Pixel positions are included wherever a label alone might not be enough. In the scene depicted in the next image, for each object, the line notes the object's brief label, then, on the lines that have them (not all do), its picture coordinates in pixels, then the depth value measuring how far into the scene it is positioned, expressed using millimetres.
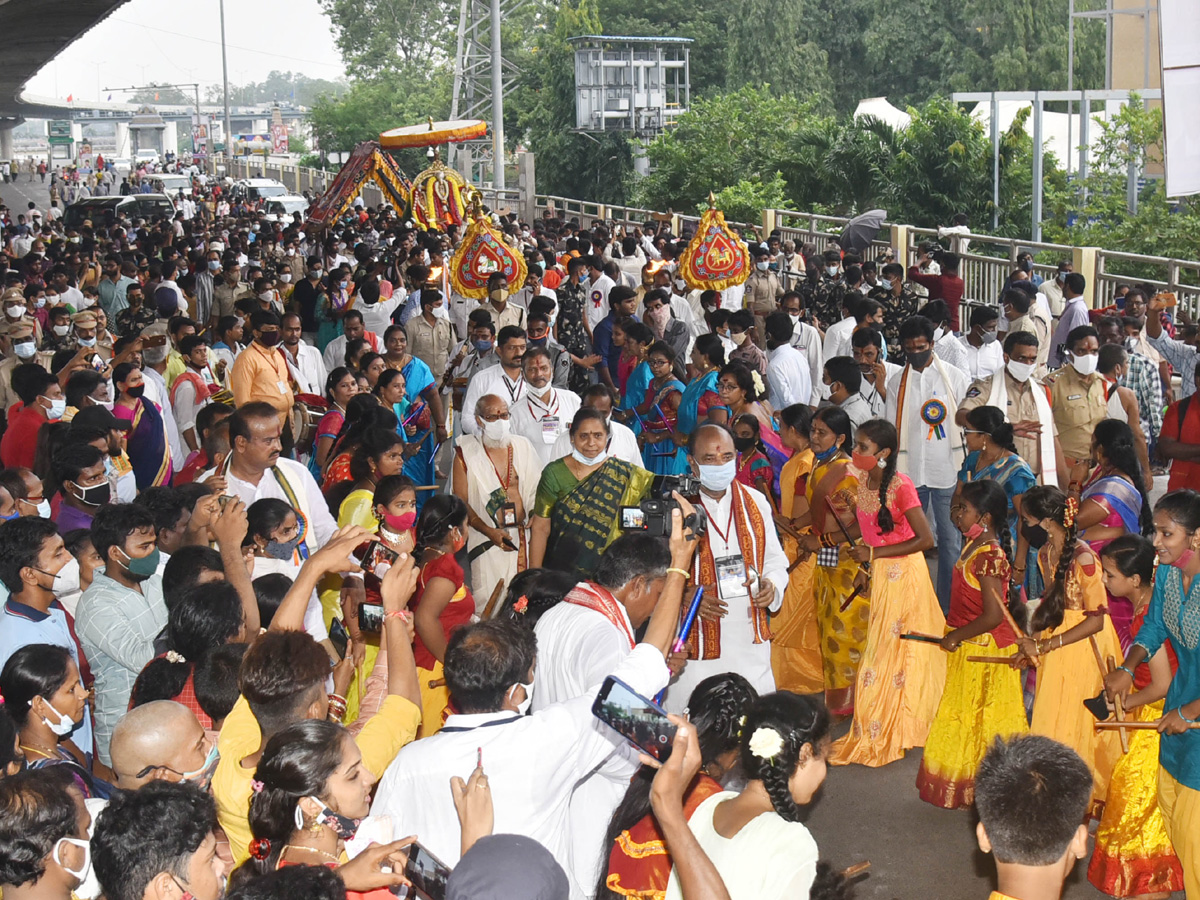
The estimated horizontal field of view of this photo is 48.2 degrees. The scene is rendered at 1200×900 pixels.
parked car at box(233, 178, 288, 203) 40962
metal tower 35562
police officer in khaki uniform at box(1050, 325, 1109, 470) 7996
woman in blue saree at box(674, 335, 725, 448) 7711
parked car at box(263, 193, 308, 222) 33484
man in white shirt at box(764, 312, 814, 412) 9297
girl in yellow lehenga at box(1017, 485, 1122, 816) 5309
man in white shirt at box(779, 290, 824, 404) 10398
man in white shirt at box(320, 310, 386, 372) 10352
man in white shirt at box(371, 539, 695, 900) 3395
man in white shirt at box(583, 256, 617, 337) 13352
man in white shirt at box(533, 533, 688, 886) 4016
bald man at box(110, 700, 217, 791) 3633
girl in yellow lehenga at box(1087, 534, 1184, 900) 4969
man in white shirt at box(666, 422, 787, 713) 5641
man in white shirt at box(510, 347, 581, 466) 7539
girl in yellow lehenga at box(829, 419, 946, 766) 6125
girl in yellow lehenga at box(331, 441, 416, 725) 5324
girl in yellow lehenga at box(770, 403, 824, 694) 6879
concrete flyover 15281
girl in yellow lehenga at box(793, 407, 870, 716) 6406
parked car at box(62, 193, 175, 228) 30875
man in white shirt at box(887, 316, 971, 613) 7863
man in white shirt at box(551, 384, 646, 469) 6707
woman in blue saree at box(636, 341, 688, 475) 8219
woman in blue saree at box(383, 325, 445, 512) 8594
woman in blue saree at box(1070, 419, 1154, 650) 6031
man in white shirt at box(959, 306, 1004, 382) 9188
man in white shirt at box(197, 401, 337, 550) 5949
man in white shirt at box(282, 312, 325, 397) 9789
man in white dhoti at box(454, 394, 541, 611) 6648
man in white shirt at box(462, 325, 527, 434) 7992
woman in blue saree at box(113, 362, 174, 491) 7926
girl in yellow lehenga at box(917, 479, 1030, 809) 5559
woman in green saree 6141
